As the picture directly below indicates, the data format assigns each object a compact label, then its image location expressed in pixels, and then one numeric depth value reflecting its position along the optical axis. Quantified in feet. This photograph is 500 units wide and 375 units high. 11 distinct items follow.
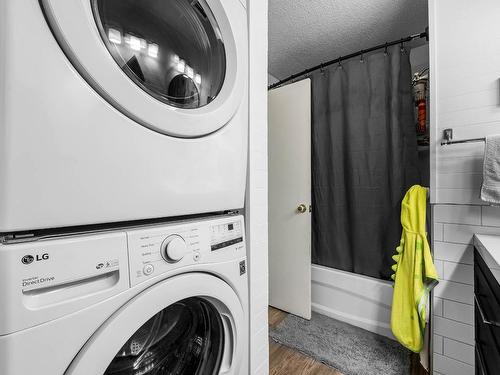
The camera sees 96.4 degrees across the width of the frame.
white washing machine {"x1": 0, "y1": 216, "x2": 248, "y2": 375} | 1.14
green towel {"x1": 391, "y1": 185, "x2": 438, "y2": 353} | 3.93
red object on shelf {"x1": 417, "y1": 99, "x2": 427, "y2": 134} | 4.77
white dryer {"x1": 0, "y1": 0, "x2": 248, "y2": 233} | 1.13
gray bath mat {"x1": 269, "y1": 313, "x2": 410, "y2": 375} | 4.23
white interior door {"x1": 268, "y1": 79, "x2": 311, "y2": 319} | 5.84
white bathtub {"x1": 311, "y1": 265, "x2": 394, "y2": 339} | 5.10
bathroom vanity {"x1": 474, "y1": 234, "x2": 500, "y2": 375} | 2.25
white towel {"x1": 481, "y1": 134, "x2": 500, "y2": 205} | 3.19
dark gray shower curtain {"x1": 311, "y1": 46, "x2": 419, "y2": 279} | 4.95
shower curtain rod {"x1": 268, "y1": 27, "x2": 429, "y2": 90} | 4.61
